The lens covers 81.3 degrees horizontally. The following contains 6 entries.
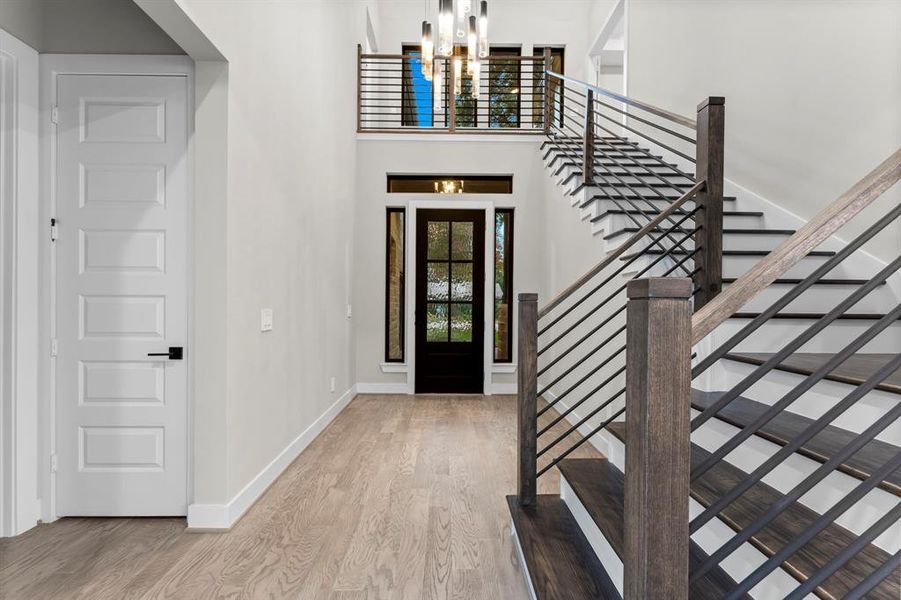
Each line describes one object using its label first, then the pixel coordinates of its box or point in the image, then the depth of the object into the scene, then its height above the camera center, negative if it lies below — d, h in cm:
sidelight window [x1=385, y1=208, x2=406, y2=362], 625 +3
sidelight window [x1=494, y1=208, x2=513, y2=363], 623 +17
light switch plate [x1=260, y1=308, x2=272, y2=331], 301 -18
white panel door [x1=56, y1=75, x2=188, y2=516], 259 -6
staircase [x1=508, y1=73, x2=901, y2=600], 94 -34
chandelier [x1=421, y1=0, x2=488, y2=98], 384 +202
